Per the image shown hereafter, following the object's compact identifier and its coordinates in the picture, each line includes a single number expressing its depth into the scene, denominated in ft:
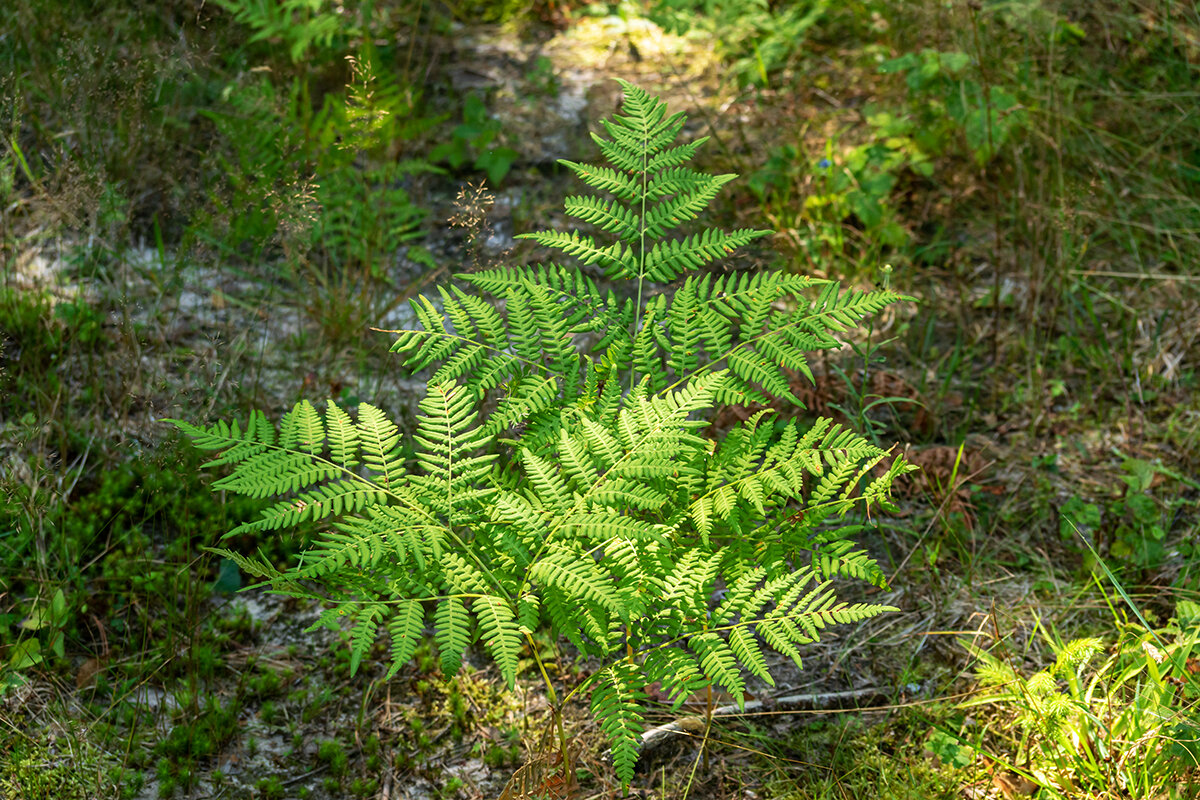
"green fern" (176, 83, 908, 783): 6.38
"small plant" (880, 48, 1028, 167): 13.00
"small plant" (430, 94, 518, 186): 14.82
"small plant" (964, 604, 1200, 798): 7.16
